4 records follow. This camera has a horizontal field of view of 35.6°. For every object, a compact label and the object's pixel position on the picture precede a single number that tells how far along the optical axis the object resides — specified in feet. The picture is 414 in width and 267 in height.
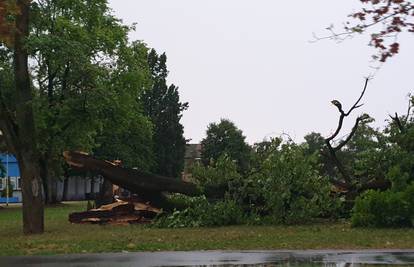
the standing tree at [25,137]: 56.70
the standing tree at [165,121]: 254.88
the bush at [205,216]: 64.03
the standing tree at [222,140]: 306.14
